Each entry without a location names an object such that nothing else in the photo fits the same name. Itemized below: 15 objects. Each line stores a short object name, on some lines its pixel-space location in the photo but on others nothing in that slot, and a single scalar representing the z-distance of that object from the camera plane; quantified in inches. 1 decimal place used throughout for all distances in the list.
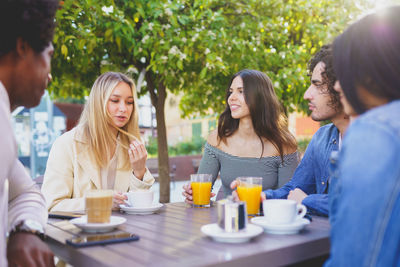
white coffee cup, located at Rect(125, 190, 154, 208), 79.5
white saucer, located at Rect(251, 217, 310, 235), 58.8
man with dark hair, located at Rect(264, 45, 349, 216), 87.8
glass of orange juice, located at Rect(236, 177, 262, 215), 75.9
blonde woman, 101.2
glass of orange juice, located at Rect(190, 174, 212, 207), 86.2
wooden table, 47.4
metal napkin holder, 57.0
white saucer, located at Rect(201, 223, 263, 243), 53.8
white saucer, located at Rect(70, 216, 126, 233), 61.6
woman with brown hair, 115.6
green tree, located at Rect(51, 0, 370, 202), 161.0
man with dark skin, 46.9
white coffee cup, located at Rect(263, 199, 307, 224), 60.4
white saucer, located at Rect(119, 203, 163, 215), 77.6
